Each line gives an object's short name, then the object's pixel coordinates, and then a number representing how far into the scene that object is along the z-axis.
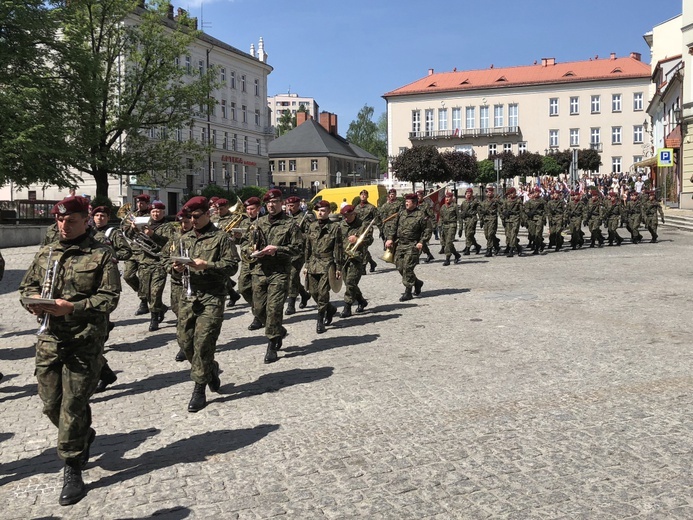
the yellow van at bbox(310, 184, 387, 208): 34.41
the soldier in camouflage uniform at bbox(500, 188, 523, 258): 20.75
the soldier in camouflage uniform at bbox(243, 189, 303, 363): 8.29
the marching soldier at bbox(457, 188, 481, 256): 21.20
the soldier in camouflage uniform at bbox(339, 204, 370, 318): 11.30
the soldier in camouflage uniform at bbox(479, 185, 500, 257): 20.79
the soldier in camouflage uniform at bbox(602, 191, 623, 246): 24.31
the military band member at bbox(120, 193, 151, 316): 10.93
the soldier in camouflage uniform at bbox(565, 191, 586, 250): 23.12
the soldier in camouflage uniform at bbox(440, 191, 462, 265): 19.16
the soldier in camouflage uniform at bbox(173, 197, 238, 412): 6.53
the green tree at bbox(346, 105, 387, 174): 121.62
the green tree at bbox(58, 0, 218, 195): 33.12
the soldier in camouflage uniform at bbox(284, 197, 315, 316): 10.90
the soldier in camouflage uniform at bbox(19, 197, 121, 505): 4.79
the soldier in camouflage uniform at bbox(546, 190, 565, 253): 22.56
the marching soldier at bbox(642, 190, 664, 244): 24.86
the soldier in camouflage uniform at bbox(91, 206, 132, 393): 7.25
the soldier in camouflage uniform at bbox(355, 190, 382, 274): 17.22
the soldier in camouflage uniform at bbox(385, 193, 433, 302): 12.85
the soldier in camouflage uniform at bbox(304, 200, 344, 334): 10.12
